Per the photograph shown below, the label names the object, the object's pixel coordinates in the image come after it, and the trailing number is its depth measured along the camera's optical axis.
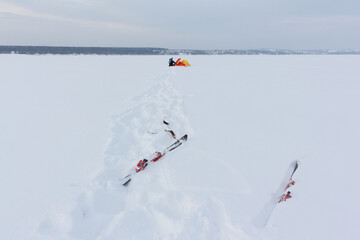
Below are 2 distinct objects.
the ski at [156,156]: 2.92
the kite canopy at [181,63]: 20.14
